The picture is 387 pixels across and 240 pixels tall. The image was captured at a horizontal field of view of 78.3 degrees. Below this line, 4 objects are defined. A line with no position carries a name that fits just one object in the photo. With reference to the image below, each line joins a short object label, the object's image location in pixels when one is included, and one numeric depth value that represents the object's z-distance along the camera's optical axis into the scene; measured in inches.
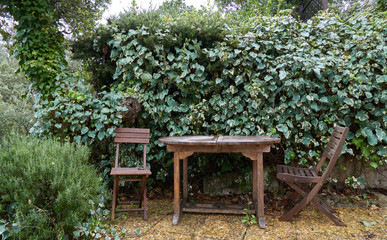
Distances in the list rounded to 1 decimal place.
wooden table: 105.1
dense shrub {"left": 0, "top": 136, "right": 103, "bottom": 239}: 78.5
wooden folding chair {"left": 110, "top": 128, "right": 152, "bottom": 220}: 118.9
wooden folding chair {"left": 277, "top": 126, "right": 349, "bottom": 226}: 105.5
